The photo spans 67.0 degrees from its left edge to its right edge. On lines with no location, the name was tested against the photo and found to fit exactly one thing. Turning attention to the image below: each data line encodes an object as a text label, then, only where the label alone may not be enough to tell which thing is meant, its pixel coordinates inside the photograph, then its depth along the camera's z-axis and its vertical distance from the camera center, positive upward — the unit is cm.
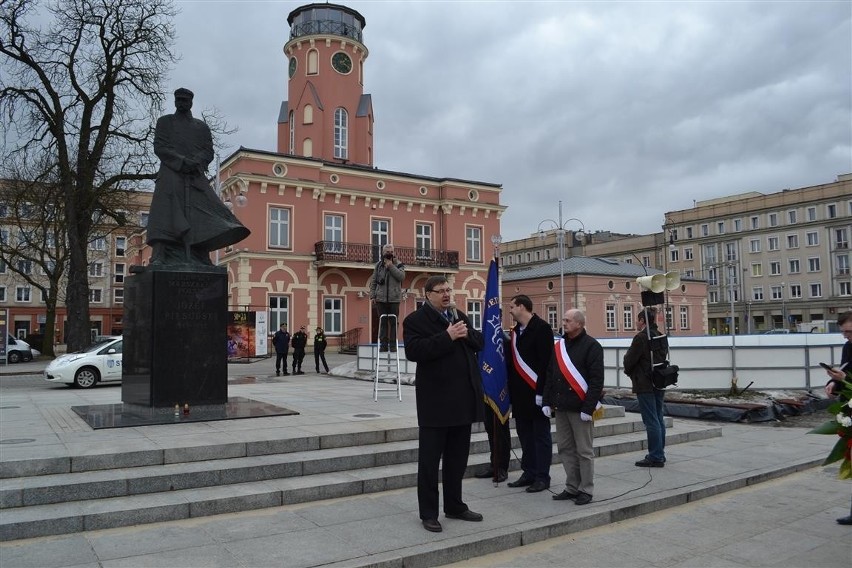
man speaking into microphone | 523 -57
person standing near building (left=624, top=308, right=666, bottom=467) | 779 -82
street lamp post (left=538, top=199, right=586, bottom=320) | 3242 +455
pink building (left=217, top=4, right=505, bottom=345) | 3475 +676
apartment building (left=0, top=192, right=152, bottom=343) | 6191 +338
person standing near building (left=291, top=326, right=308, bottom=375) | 2138 -79
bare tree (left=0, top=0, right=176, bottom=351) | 2419 +845
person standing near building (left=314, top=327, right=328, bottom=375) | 2142 -70
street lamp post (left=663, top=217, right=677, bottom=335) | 7379 +1189
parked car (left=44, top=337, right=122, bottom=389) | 1667 -109
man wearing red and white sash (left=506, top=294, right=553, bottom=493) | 663 -69
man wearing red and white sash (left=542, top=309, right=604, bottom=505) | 614 -72
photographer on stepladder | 1050 +67
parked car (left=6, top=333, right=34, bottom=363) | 3341 -127
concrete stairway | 525 -146
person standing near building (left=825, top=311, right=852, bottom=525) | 588 -47
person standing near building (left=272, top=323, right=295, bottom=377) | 2052 -69
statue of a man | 873 +170
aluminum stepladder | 1672 -106
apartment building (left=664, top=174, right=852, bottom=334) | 6806 +776
